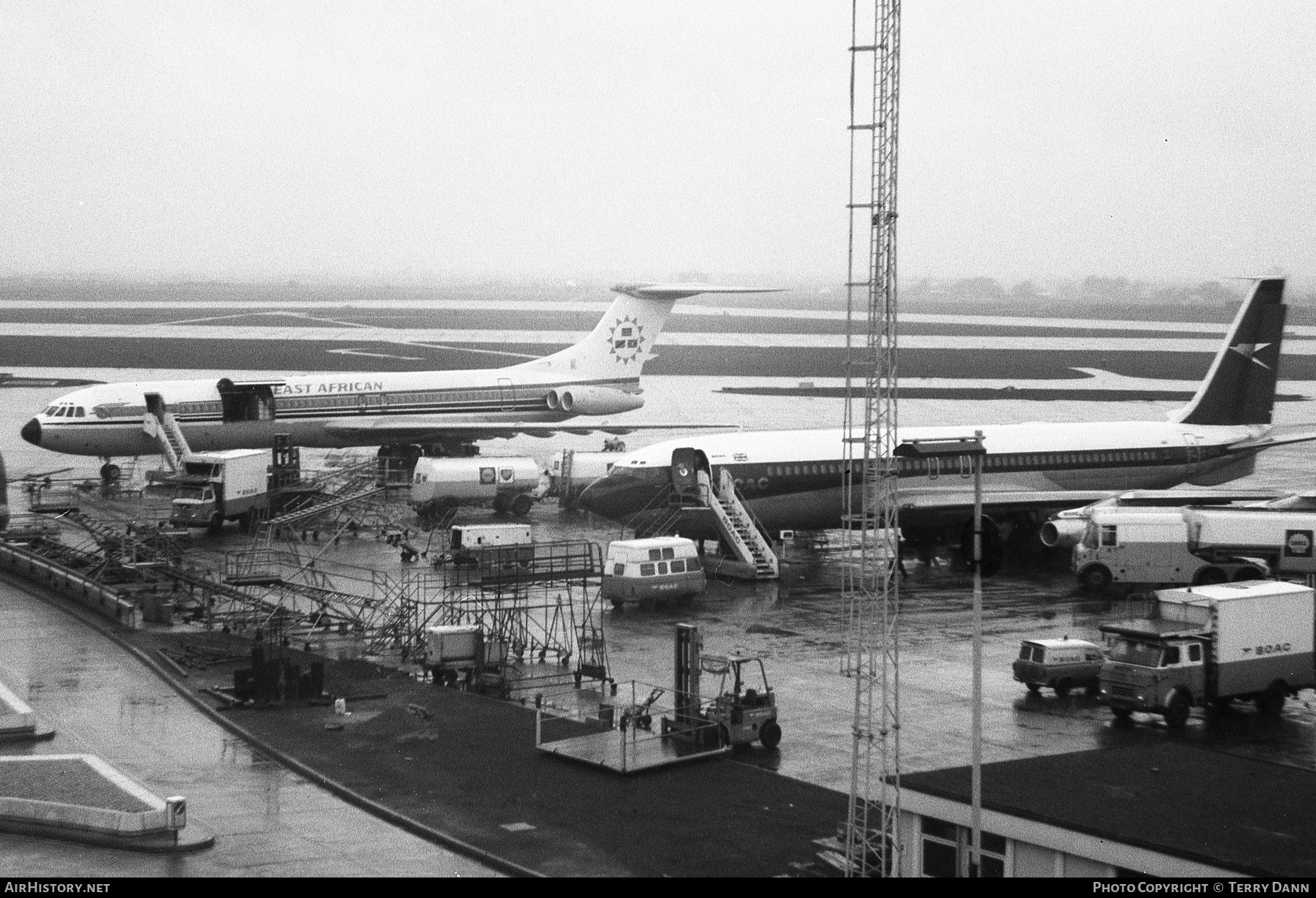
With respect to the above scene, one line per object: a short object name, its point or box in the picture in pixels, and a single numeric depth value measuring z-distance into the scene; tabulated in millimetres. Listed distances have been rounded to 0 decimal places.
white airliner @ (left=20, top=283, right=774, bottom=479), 63844
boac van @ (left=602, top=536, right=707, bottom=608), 41656
